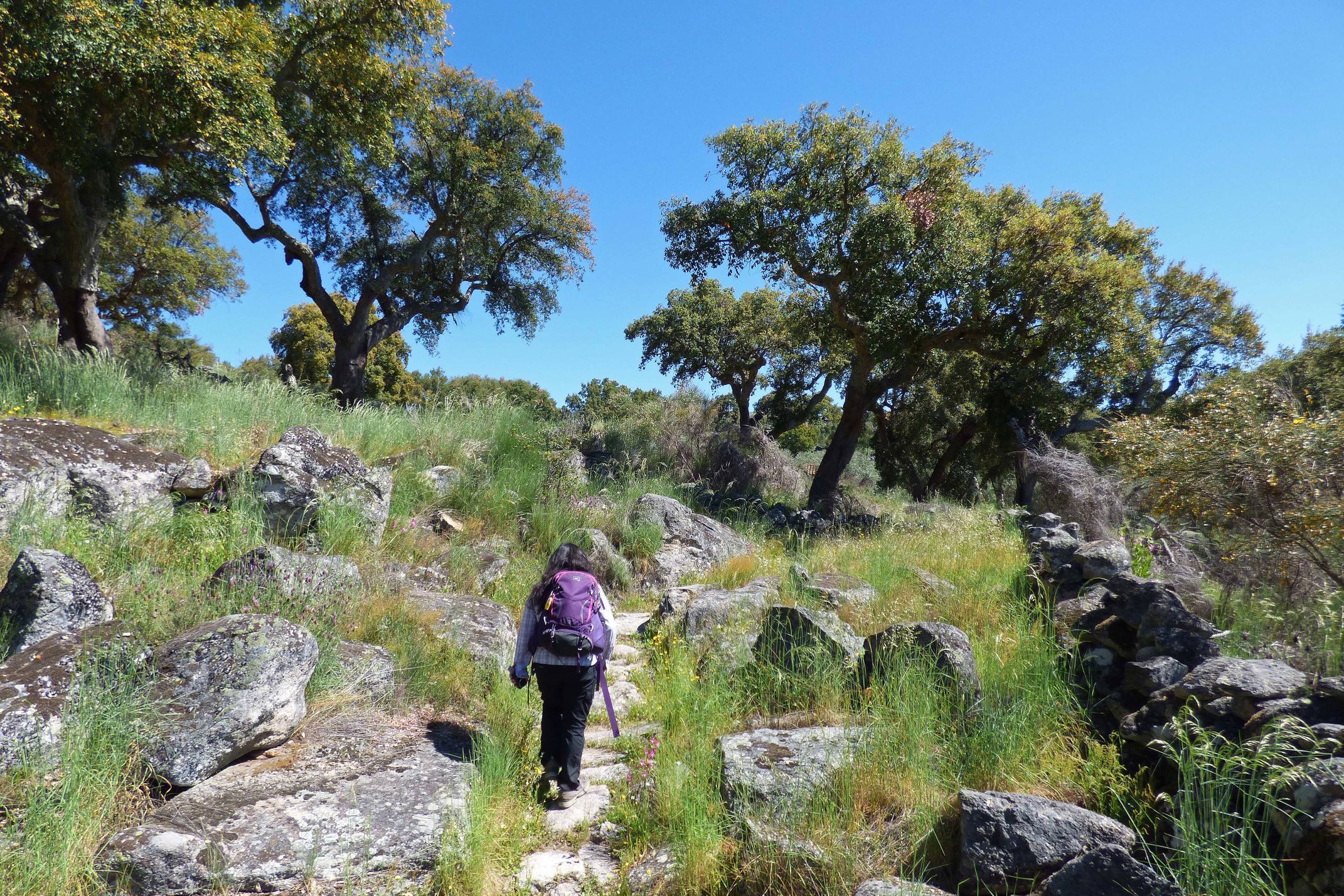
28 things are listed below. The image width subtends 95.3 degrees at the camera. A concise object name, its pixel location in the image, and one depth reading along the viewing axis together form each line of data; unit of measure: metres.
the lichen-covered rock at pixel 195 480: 5.93
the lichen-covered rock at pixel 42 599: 3.62
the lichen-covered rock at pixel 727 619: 5.14
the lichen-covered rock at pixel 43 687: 2.87
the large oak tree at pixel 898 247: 11.42
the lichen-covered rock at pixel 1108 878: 2.08
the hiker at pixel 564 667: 3.76
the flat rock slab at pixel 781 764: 3.09
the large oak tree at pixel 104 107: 6.73
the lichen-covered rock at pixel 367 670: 4.23
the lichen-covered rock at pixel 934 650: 3.86
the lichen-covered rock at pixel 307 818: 2.63
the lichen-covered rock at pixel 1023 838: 2.42
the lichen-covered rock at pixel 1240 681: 2.73
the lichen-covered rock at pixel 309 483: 5.93
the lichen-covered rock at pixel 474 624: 5.04
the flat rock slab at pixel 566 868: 2.97
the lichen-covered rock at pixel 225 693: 3.13
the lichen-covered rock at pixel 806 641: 4.48
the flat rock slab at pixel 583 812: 3.48
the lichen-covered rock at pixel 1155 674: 3.45
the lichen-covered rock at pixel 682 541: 8.88
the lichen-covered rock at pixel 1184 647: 3.69
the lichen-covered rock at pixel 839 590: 6.19
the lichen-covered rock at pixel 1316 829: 1.97
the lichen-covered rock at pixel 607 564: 8.32
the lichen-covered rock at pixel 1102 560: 5.41
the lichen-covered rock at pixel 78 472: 4.79
